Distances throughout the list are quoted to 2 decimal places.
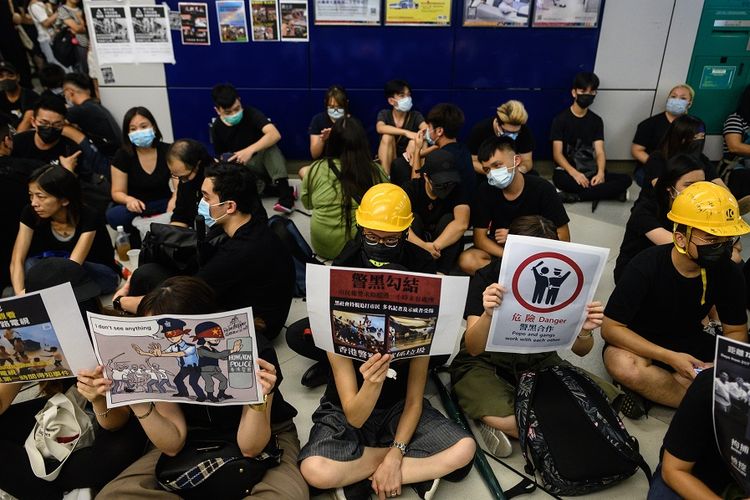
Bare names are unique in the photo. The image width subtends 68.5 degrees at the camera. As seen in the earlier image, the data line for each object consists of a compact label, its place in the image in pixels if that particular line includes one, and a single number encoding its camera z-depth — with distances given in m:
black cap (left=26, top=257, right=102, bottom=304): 2.37
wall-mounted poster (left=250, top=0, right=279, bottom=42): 5.30
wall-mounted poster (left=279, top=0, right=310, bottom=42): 5.30
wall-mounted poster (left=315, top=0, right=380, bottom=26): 5.30
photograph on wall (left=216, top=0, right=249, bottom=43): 5.31
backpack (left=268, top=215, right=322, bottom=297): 3.59
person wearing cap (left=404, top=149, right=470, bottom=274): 3.51
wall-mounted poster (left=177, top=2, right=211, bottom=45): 5.32
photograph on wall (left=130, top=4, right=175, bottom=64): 5.34
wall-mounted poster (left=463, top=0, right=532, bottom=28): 5.34
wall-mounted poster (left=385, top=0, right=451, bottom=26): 5.31
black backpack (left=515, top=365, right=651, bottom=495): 2.13
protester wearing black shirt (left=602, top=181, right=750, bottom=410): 2.23
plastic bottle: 4.18
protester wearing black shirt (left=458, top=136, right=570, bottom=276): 3.34
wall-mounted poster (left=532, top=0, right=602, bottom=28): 5.35
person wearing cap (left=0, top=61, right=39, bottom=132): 5.47
